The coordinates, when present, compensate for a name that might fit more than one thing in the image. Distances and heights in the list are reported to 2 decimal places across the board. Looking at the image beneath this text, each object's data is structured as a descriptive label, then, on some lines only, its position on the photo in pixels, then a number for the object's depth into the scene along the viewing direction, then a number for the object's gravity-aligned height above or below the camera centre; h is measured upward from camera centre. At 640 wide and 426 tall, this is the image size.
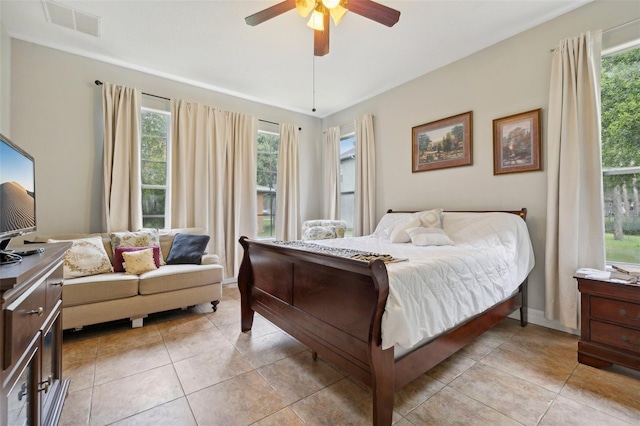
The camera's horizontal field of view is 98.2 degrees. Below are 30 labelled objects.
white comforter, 1.41 -0.38
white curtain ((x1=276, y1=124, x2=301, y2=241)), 4.77 +0.50
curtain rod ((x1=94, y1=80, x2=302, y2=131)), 3.26 +1.58
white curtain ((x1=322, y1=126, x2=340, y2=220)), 4.93 +0.74
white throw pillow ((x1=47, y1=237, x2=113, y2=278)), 2.60 -0.43
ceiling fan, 1.94 +1.47
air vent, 2.47 +1.87
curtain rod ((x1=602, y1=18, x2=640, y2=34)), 2.20 +1.53
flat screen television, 1.08 +0.10
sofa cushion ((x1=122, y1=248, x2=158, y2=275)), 2.83 -0.48
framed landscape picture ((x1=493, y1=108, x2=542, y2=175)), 2.69 +0.72
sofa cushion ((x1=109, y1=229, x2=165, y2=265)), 3.06 -0.26
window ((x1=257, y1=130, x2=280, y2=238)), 4.75 +0.61
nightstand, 1.81 -0.75
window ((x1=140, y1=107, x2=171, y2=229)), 3.71 +0.67
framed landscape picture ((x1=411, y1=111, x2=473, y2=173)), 3.20 +0.88
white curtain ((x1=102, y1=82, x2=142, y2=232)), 3.26 +0.68
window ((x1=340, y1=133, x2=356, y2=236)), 4.84 +0.62
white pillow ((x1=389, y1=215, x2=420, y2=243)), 2.96 -0.17
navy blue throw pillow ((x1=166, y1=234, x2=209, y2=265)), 3.21 -0.40
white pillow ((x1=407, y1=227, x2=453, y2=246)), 2.67 -0.22
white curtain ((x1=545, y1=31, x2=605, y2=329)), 2.31 +0.39
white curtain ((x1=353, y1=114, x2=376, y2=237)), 4.21 +0.56
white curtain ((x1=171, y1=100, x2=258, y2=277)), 3.77 +0.59
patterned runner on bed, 1.69 -0.26
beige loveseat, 2.41 -0.73
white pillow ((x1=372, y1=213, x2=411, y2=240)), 3.44 -0.11
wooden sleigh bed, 1.34 -0.65
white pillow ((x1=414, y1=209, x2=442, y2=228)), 3.01 -0.05
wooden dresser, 0.79 -0.45
